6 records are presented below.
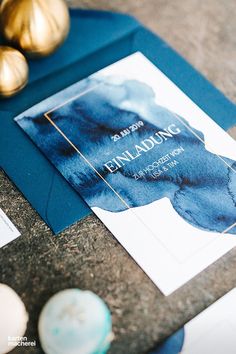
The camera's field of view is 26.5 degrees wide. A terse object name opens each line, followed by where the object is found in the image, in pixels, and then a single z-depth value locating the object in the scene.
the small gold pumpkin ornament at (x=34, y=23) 0.59
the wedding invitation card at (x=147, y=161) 0.51
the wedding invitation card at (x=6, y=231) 0.52
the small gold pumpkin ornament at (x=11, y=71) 0.57
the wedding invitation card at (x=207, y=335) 0.46
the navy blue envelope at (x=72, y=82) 0.55
